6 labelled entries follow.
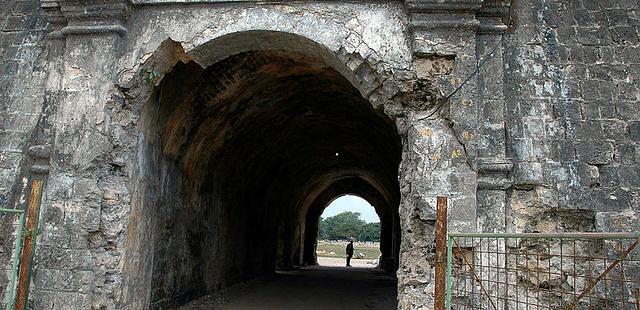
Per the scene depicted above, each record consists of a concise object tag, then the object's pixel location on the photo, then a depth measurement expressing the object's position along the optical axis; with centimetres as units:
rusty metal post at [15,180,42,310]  482
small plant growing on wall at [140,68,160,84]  670
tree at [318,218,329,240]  7525
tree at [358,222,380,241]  7325
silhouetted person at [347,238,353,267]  2681
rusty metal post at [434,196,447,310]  421
